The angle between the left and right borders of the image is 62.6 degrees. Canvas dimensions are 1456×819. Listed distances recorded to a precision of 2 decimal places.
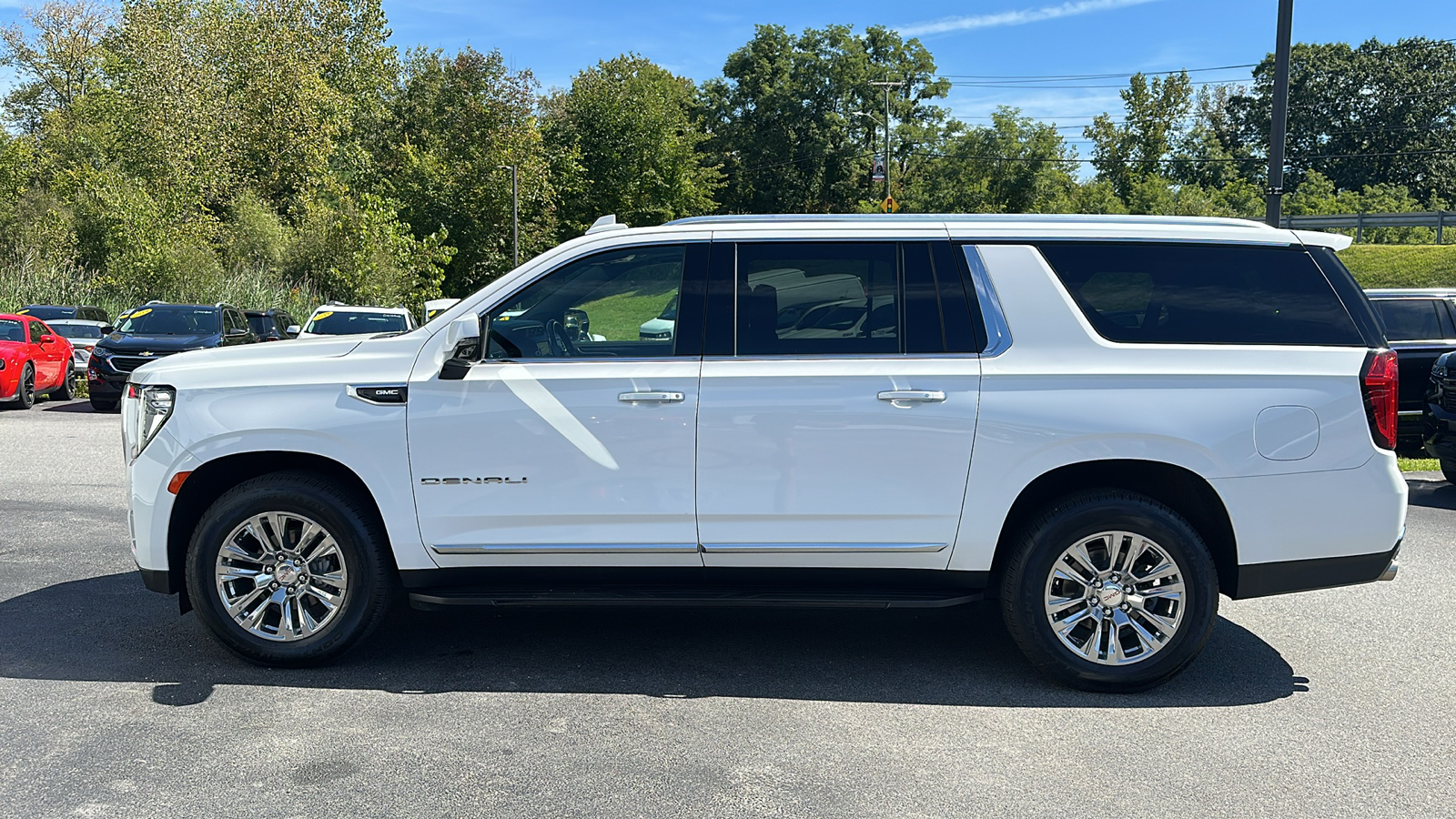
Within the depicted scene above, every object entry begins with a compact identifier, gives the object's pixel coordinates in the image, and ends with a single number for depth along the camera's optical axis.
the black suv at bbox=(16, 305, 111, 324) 25.42
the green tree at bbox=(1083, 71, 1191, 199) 61.47
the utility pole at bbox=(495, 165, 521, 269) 50.34
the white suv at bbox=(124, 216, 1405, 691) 4.94
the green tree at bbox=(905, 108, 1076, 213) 65.88
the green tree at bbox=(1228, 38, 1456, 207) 89.81
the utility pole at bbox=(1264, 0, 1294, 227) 15.20
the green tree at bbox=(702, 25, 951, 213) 82.25
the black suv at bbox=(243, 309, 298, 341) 23.19
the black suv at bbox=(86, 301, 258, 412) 17.91
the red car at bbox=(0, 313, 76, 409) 17.36
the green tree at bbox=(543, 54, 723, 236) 67.00
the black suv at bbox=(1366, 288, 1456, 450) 12.99
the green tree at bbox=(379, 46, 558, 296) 56.31
